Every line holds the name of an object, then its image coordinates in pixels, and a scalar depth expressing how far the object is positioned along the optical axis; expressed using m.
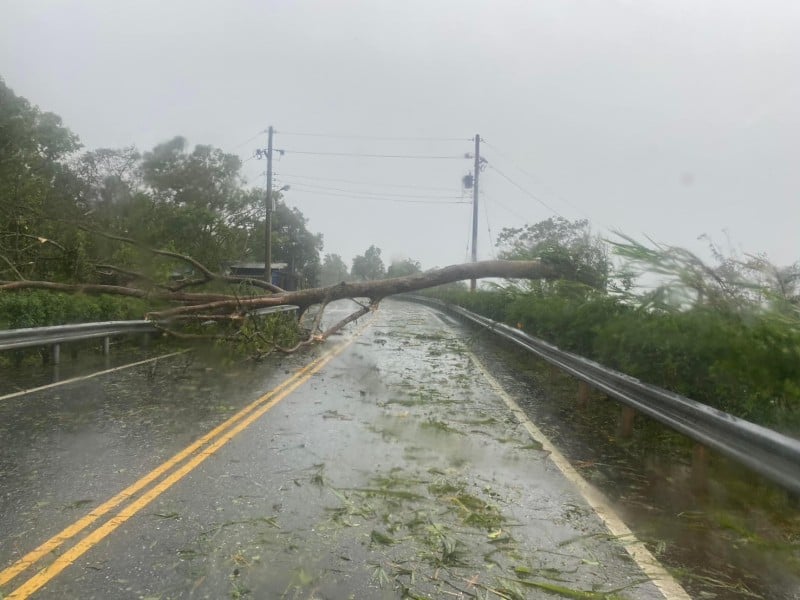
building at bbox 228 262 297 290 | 40.46
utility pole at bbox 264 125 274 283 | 34.41
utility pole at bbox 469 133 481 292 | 41.44
